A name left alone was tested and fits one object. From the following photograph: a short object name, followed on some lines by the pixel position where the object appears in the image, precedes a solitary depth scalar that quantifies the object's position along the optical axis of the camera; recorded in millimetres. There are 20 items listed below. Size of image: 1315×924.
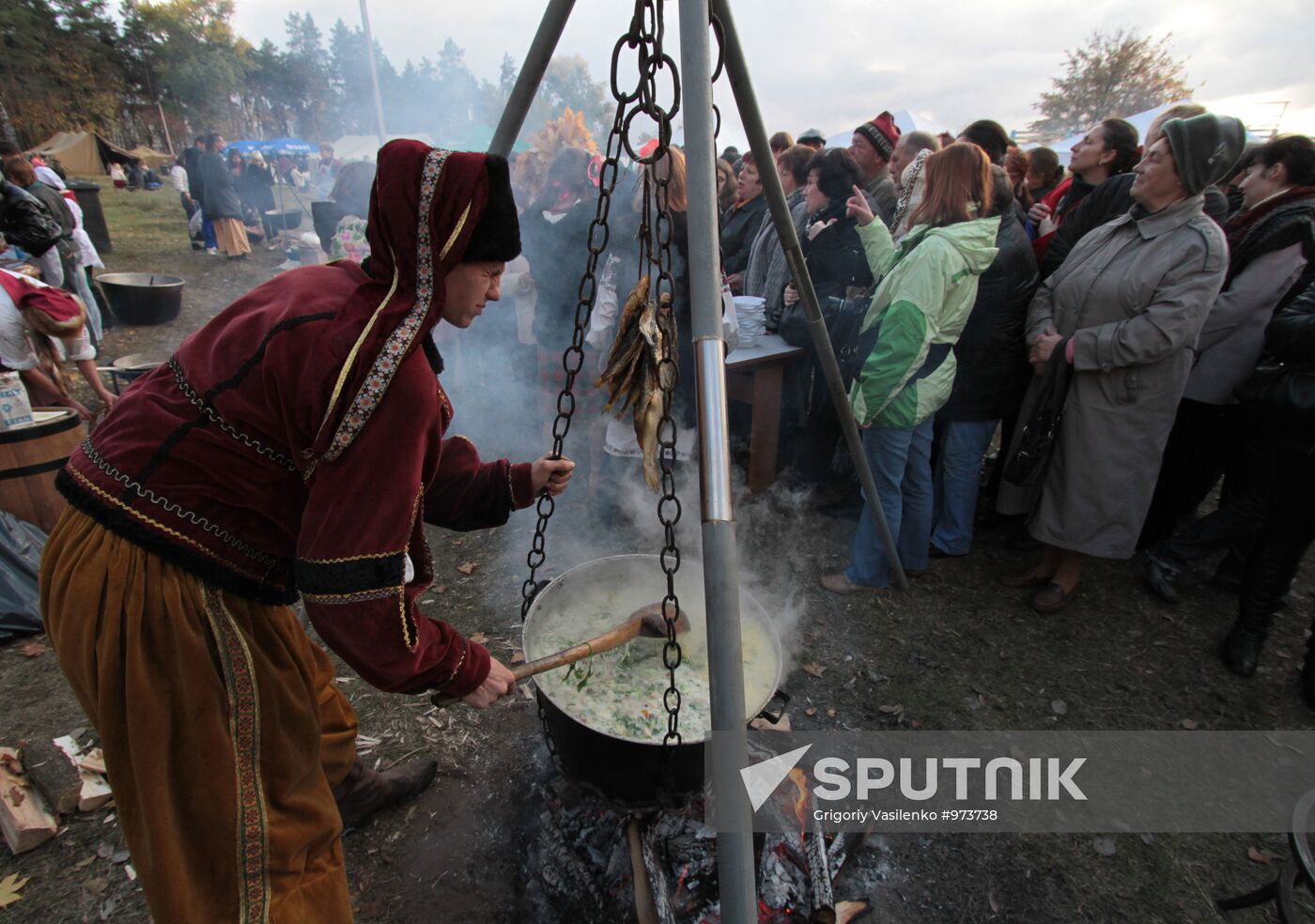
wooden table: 4355
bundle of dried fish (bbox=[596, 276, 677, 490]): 1926
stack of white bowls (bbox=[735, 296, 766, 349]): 4484
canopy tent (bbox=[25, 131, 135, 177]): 25578
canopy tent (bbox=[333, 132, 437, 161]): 21220
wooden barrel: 3641
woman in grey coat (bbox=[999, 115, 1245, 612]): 3008
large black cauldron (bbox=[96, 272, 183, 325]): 8125
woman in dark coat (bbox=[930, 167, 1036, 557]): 3693
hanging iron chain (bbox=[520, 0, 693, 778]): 1582
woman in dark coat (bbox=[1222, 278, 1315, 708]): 3002
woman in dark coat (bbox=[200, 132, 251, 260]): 11664
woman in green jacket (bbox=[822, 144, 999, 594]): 3316
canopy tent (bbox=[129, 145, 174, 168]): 32844
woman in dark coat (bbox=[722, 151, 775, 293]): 5488
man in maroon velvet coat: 1342
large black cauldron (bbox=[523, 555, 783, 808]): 1864
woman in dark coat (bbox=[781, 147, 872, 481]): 4219
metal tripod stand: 1338
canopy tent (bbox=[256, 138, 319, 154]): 26389
